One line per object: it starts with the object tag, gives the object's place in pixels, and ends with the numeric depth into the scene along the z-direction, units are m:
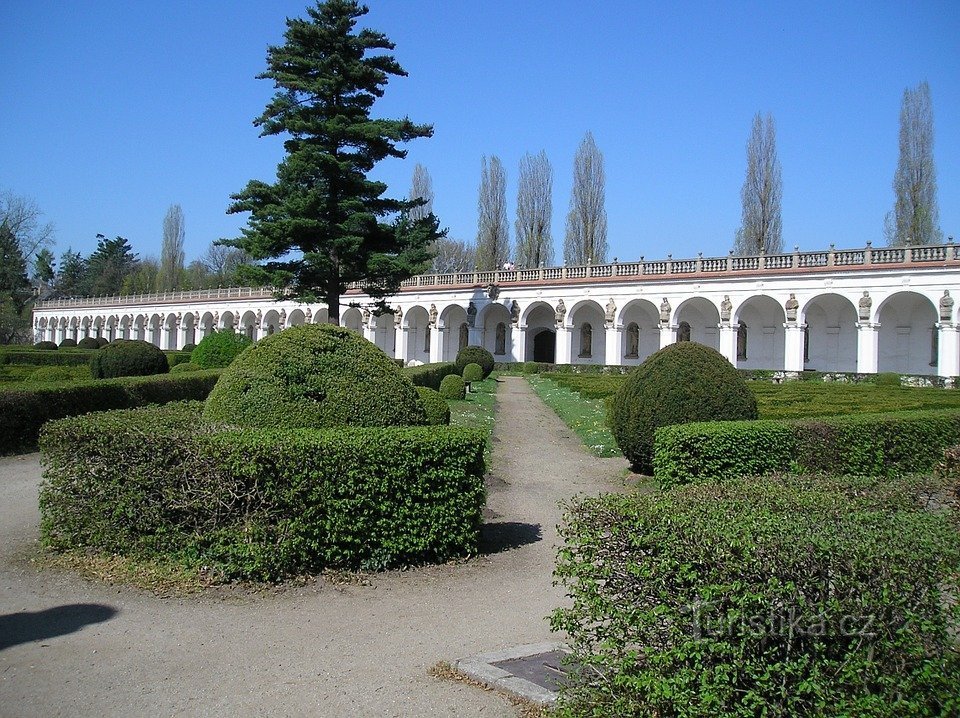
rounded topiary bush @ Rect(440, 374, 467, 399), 25.88
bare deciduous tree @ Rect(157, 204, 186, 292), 84.12
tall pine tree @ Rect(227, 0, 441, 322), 29.12
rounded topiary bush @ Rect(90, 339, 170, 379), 25.61
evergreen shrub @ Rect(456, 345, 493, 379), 39.28
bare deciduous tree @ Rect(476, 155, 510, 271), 56.03
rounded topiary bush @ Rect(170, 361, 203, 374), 26.94
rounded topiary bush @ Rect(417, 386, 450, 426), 13.82
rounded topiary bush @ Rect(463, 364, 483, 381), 36.22
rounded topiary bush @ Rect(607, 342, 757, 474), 11.70
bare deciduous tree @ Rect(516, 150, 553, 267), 55.09
